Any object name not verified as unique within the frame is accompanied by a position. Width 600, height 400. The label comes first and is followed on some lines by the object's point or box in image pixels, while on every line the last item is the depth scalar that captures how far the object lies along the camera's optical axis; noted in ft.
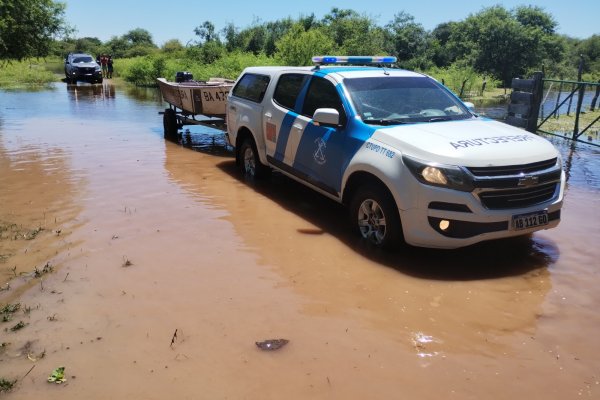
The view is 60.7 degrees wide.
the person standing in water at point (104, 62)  130.02
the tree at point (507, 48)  184.34
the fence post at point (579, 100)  38.06
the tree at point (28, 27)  65.88
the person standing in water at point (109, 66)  130.31
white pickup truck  15.08
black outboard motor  45.78
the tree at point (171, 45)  203.66
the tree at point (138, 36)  307.17
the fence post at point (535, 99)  38.17
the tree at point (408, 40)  186.09
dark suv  102.83
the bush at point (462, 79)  106.11
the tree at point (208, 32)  141.18
